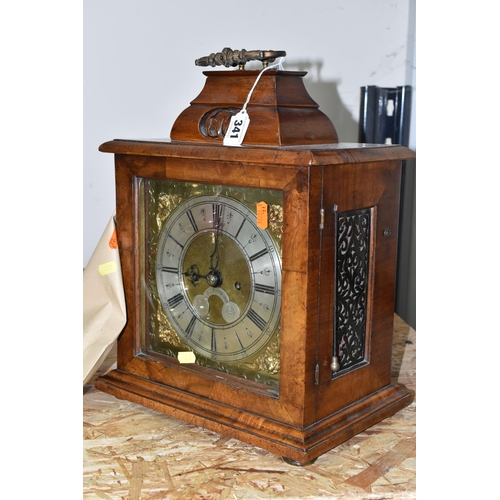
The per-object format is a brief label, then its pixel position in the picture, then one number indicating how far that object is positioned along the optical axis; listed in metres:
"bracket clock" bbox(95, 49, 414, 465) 1.09
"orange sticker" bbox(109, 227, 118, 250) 1.35
